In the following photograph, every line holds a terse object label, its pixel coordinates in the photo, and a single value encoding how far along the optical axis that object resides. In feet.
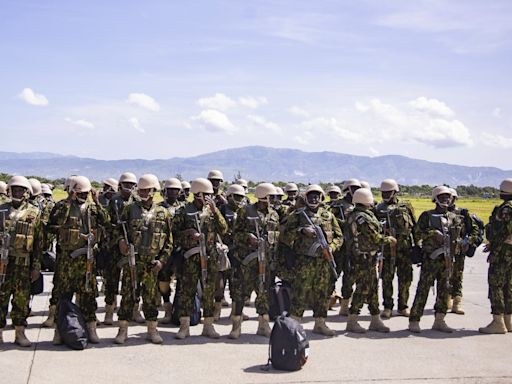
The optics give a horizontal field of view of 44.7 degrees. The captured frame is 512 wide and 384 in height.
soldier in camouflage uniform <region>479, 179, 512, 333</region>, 31.89
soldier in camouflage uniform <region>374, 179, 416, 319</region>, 35.70
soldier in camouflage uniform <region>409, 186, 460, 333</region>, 31.96
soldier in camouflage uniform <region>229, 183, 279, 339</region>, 29.71
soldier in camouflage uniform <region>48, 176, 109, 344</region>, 27.40
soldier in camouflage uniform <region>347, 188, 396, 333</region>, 31.40
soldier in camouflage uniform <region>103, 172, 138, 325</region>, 31.42
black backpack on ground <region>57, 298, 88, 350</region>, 26.46
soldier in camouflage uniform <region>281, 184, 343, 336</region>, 30.19
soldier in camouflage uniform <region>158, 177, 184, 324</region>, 30.27
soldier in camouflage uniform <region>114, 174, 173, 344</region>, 28.09
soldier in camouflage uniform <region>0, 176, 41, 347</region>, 26.53
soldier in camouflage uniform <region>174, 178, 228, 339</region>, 29.27
